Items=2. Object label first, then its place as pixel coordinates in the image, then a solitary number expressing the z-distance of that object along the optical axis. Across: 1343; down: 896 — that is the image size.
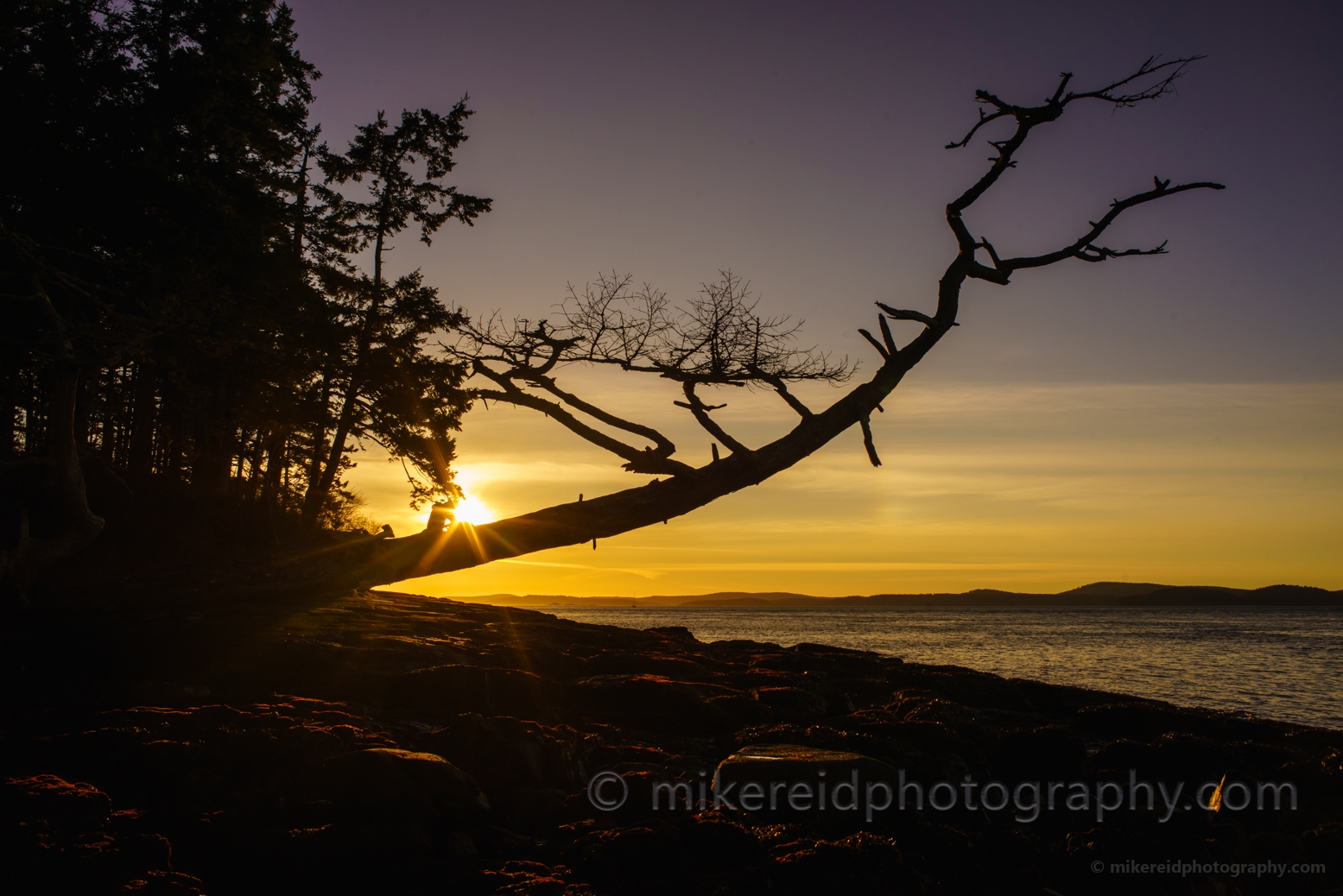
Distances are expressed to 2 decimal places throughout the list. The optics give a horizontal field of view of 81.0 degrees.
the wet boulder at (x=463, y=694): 9.20
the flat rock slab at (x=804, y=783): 6.23
